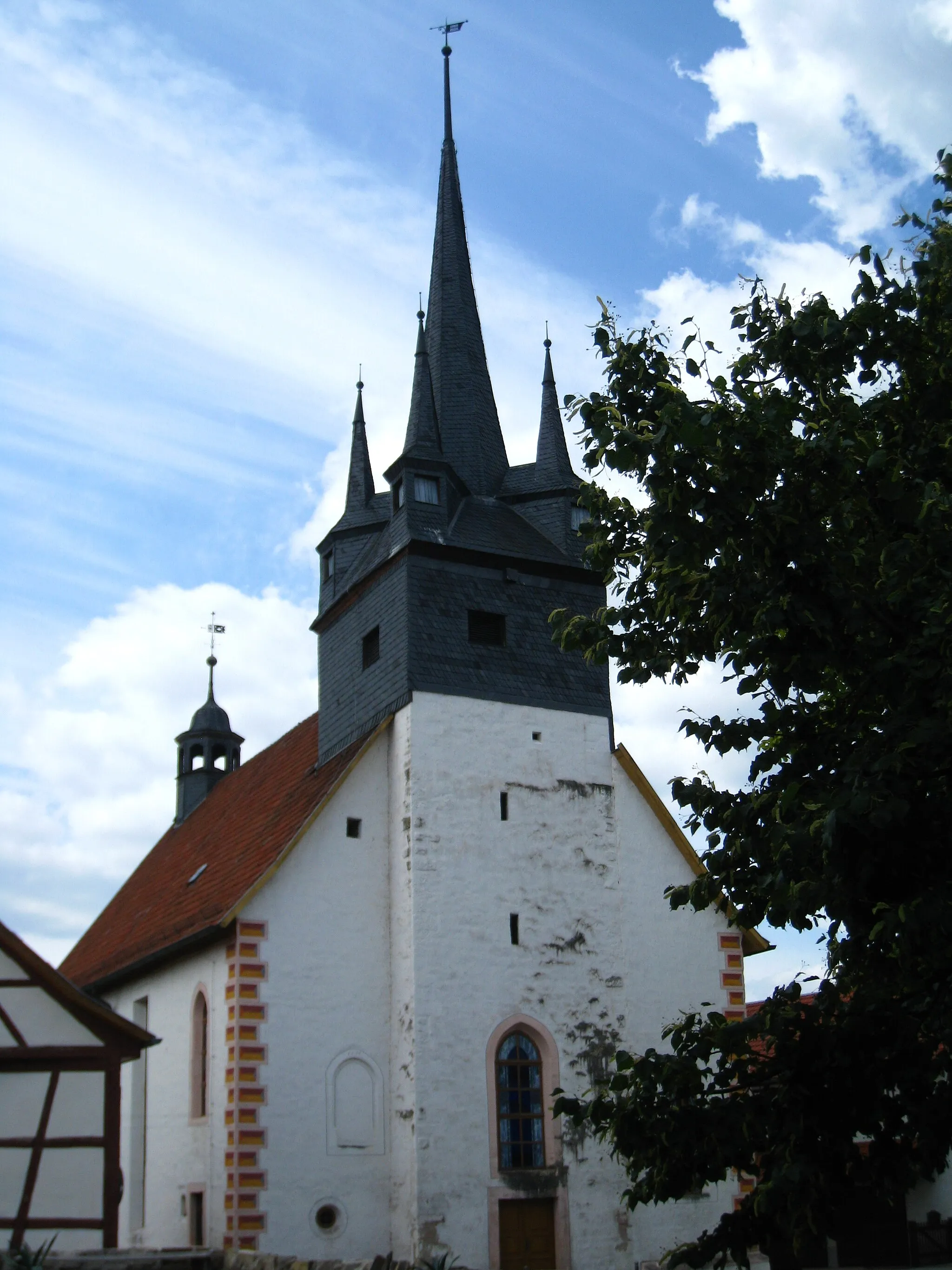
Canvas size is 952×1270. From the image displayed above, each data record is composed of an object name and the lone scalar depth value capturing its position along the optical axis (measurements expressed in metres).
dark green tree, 8.34
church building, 17.30
